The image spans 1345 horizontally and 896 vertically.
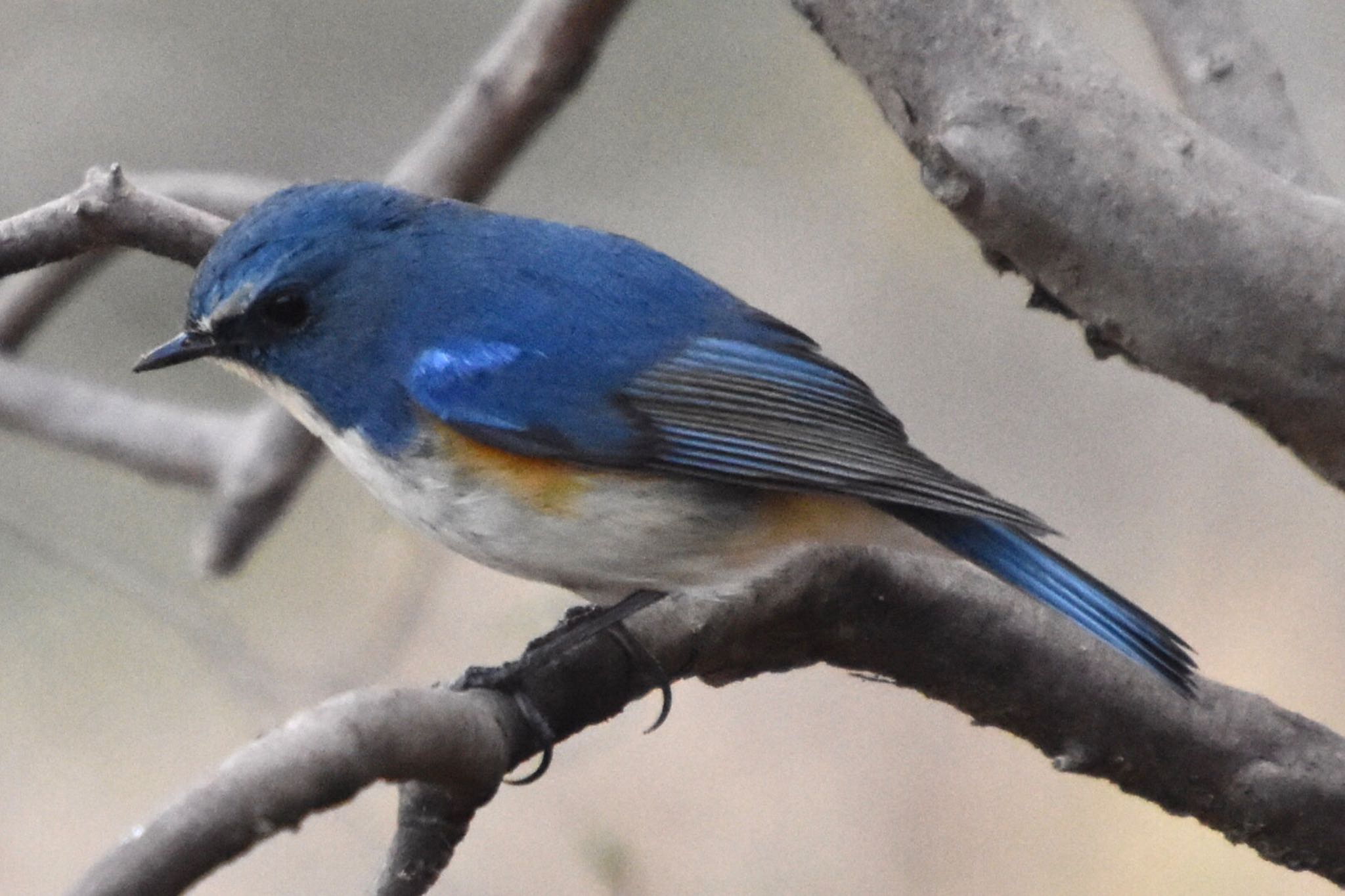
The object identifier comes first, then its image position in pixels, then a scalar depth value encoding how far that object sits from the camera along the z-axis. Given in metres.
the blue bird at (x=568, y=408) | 5.03
